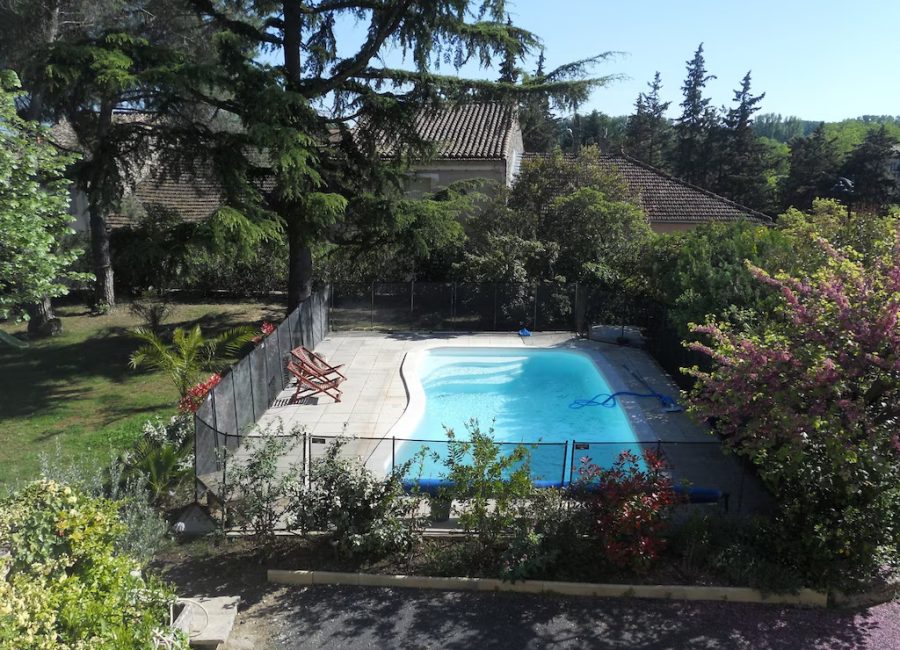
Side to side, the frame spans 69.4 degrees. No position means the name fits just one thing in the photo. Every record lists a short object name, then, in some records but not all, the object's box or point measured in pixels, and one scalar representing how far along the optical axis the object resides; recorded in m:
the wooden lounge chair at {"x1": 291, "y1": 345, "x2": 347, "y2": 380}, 14.02
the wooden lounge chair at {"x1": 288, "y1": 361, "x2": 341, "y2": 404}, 13.70
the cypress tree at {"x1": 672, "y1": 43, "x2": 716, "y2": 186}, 53.28
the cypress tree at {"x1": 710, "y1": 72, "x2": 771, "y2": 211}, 48.78
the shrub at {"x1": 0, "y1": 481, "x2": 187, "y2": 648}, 4.26
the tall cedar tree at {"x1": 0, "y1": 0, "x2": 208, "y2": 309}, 12.86
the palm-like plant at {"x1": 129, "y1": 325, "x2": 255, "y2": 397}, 11.63
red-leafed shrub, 7.36
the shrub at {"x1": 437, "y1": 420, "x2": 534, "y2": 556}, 7.59
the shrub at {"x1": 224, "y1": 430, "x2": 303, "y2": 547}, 7.82
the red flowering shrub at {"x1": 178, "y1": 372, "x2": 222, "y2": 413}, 10.66
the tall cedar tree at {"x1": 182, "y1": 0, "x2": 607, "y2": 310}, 14.53
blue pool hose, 14.00
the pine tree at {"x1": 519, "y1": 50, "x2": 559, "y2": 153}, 17.02
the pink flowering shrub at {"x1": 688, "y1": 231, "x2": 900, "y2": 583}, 6.38
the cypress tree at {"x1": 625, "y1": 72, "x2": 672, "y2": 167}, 66.12
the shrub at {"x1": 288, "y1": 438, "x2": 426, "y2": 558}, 7.62
